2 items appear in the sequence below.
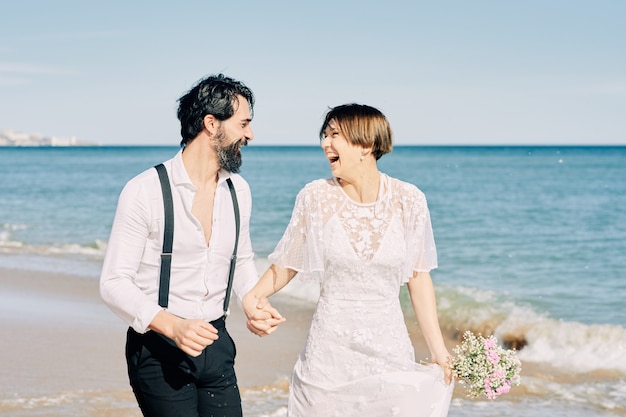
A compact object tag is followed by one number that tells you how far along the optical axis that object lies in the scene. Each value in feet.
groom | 10.87
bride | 12.64
